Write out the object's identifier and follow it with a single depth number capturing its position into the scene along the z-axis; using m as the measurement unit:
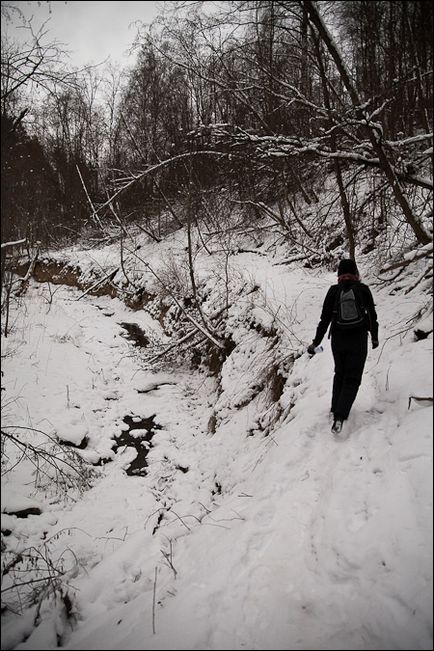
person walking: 3.58
